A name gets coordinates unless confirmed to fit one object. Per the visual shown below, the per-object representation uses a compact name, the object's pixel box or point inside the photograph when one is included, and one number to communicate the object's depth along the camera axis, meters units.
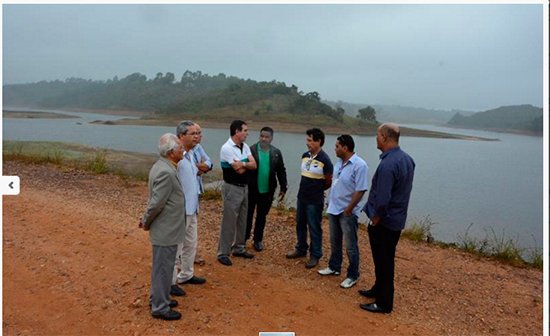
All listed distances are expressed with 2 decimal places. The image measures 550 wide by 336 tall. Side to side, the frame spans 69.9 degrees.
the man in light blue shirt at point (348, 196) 3.29
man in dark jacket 3.96
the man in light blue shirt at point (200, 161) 3.42
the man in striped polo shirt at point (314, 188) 3.67
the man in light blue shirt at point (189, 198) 3.00
